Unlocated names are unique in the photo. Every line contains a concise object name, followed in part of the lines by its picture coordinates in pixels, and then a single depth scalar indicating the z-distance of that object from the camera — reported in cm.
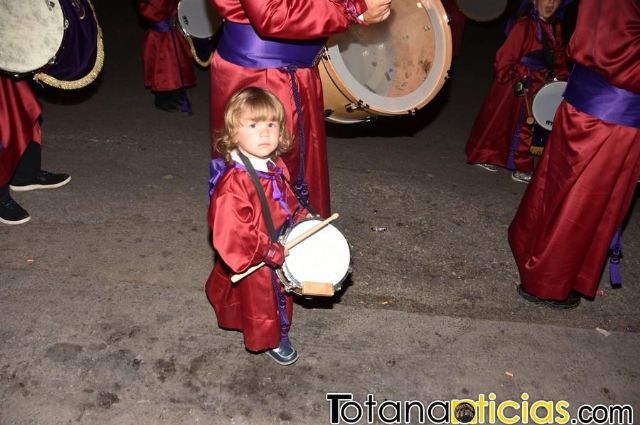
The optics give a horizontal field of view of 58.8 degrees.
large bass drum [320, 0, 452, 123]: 277
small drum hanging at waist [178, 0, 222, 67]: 513
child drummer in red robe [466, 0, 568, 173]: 447
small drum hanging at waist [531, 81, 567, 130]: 423
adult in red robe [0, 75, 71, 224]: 358
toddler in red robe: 226
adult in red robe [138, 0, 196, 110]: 548
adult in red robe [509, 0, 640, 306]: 264
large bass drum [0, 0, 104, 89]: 319
